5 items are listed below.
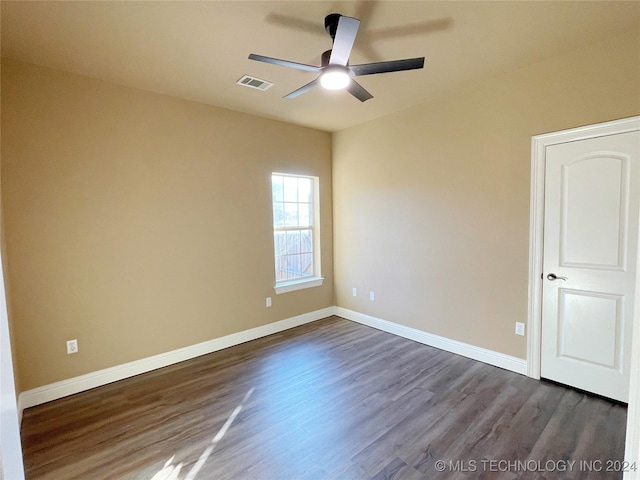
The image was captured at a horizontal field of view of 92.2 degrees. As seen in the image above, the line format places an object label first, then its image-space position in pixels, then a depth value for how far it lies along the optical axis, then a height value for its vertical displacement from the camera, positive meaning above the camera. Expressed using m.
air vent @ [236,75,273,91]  2.80 +1.33
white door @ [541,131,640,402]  2.31 -0.35
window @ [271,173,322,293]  4.17 -0.11
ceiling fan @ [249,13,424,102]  1.86 +1.03
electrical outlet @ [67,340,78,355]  2.66 -1.03
